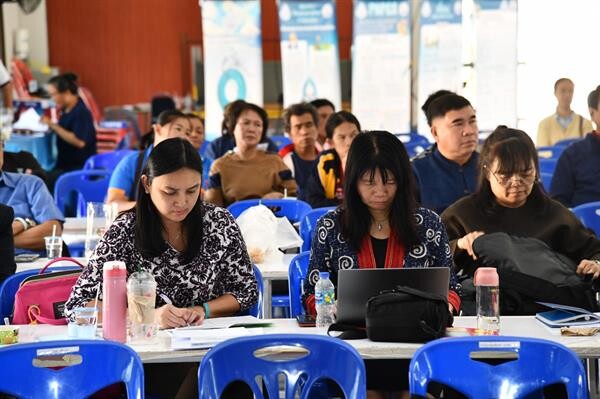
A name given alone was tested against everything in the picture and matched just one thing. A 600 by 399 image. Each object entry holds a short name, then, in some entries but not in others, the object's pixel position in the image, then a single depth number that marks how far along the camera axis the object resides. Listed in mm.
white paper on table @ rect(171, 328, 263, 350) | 3525
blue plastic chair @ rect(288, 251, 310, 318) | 4652
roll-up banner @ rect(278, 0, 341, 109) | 12234
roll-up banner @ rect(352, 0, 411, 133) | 12219
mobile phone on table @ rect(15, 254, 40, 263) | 5516
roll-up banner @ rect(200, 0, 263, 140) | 11836
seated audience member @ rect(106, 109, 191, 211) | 6969
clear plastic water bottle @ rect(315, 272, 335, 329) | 3848
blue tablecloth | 11453
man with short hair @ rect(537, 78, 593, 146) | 10734
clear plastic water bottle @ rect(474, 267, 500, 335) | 3756
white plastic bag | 5426
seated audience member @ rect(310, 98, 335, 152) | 9336
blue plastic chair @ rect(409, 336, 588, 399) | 3068
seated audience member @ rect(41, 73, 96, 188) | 10828
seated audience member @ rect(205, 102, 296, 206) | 7402
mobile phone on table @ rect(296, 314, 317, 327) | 3857
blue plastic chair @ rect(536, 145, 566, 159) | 9484
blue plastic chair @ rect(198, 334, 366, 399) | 3072
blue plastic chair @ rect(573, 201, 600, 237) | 5957
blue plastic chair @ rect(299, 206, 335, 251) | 5887
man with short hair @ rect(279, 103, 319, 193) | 8251
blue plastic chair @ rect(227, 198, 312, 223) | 6539
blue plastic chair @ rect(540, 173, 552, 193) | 8250
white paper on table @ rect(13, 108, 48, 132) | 11586
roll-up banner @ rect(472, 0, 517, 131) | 12070
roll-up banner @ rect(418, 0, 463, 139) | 12336
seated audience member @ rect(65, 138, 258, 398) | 3984
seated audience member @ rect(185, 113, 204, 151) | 7623
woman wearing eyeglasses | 4672
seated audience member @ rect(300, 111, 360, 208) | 7031
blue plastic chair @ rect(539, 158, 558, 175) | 8688
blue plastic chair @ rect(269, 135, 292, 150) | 11398
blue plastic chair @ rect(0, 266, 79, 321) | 4281
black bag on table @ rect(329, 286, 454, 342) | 3557
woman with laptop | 4125
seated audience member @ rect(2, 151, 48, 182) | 7535
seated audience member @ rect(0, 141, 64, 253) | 5895
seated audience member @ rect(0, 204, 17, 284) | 4744
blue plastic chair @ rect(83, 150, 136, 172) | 9820
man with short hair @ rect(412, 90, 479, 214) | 5961
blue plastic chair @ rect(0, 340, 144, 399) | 3061
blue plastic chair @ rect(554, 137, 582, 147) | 10305
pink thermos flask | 3648
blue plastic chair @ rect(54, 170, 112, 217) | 8031
